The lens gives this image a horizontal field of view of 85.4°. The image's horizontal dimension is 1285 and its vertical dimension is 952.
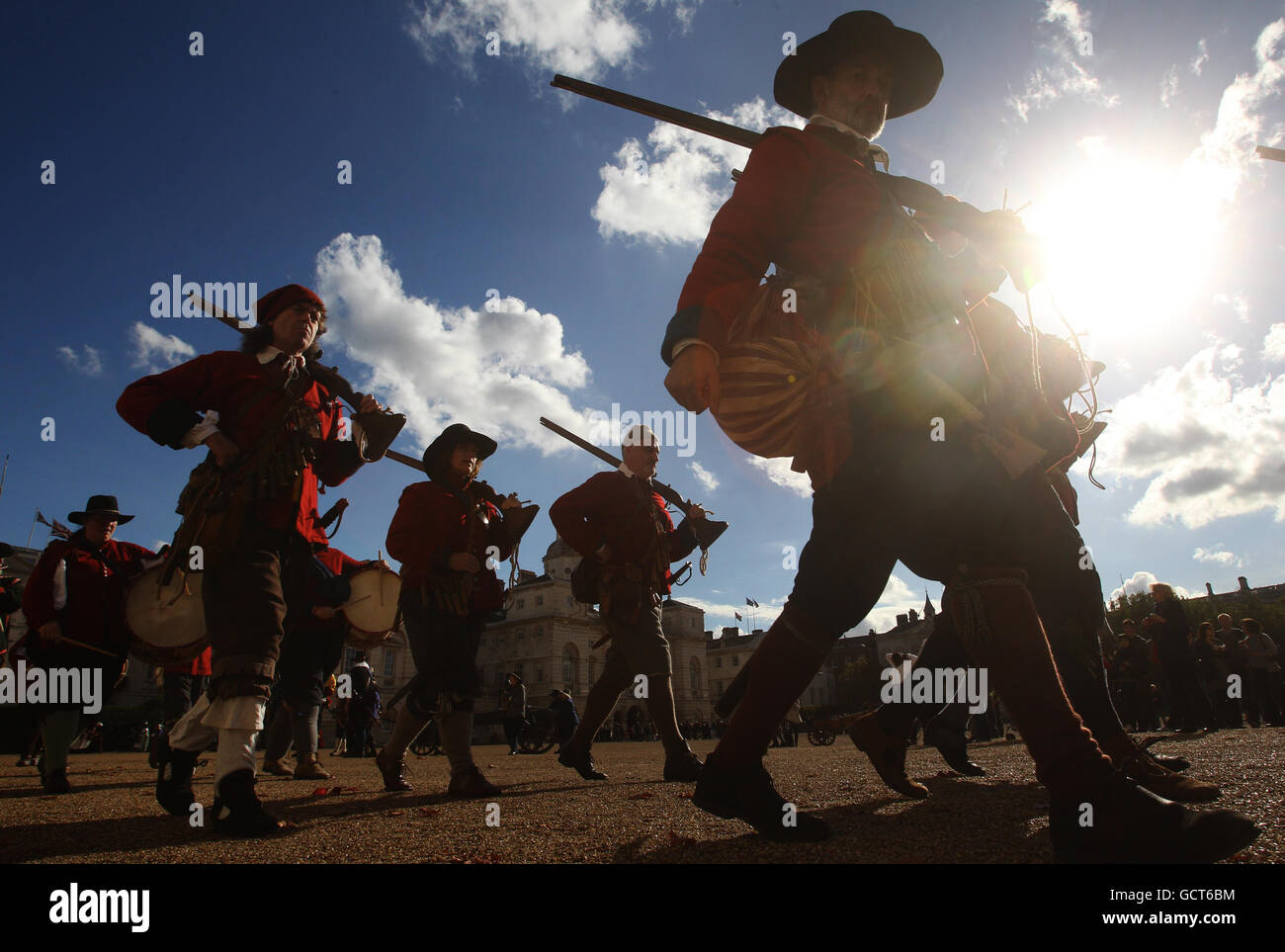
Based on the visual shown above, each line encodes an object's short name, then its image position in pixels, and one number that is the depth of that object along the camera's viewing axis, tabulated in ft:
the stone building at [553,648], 258.57
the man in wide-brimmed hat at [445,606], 14.57
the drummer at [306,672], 19.94
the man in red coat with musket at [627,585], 16.53
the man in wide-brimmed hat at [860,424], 5.96
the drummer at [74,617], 17.76
